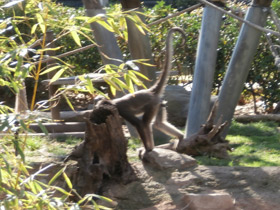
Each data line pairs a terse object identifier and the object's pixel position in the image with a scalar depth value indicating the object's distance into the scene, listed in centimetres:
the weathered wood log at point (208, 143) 1174
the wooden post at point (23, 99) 1209
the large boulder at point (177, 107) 1712
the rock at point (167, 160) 1044
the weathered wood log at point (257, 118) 1668
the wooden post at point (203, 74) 1304
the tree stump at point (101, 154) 989
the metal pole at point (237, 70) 1298
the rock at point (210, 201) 916
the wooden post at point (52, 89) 1548
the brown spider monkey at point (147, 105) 1263
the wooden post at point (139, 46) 1412
